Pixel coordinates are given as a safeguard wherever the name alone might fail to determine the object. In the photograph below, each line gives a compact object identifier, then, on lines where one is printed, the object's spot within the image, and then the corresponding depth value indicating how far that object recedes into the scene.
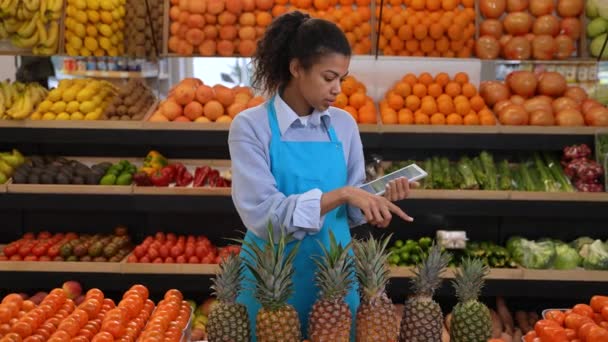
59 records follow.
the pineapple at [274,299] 2.12
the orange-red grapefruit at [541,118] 4.96
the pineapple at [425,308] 2.21
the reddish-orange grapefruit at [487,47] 5.24
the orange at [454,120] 4.98
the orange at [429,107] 5.04
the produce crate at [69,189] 4.89
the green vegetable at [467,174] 4.93
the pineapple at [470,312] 2.24
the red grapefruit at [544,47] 5.23
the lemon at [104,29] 5.31
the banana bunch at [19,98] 5.04
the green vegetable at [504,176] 4.95
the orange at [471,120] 4.97
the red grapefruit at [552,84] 5.27
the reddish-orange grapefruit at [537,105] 5.07
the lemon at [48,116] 5.05
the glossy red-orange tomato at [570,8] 5.36
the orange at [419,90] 5.16
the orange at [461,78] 5.26
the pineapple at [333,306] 2.11
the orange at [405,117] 4.99
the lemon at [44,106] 5.11
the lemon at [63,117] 5.04
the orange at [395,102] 5.10
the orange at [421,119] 5.01
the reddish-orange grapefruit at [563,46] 5.24
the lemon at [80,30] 5.27
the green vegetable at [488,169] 4.95
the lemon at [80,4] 5.28
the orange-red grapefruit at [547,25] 5.29
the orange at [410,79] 5.23
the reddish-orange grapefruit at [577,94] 5.26
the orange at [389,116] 4.97
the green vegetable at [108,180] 4.94
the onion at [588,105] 5.07
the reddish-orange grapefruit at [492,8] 5.32
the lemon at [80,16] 5.28
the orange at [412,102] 5.09
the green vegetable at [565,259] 4.86
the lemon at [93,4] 5.31
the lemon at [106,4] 5.32
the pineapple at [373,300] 2.16
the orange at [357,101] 5.06
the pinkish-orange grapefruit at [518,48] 5.23
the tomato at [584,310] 2.83
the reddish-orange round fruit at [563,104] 5.11
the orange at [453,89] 5.18
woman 2.40
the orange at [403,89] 5.16
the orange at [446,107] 5.05
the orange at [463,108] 5.05
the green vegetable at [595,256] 4.81
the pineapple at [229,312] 2.14
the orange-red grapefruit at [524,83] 5.28
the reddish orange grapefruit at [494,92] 5.26
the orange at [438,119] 5.00
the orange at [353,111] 4.99
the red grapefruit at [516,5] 5.36
